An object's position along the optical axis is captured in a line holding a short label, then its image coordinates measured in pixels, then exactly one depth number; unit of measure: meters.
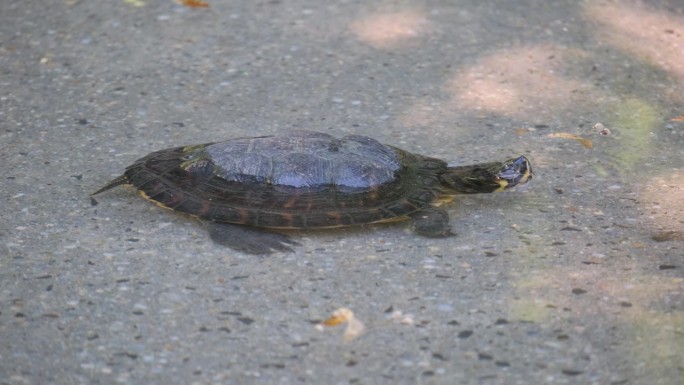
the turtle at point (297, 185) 7.11
